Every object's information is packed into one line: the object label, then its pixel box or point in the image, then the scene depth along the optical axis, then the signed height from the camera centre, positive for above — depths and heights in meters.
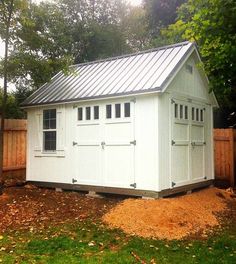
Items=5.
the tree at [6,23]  9.38 +3.45
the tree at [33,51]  9.98 +2.85
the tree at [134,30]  31.37 +10.59
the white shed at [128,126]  9.20 +0.60
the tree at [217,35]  7.84 +2.72
